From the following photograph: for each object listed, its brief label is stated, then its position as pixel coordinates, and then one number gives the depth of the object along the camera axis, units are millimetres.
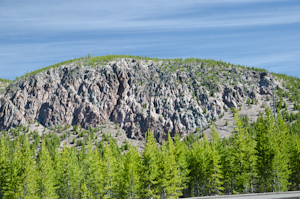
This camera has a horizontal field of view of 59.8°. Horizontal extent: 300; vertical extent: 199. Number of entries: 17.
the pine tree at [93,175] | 58031
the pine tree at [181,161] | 56438
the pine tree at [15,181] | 53559
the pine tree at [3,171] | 57838
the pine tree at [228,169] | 52719
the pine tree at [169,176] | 49188
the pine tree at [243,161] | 47500
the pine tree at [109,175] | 56812
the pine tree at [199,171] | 56031
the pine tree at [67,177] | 65688
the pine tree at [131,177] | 50519
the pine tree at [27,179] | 53691
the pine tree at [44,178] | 58344
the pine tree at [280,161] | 46406
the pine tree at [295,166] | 54531
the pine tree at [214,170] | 50688
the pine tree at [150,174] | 47625
